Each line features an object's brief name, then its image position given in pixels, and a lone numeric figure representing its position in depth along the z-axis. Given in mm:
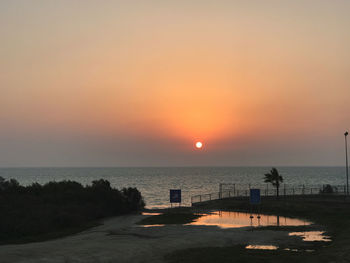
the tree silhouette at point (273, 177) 67275
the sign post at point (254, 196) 45344
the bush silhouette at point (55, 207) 40719
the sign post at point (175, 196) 55625
